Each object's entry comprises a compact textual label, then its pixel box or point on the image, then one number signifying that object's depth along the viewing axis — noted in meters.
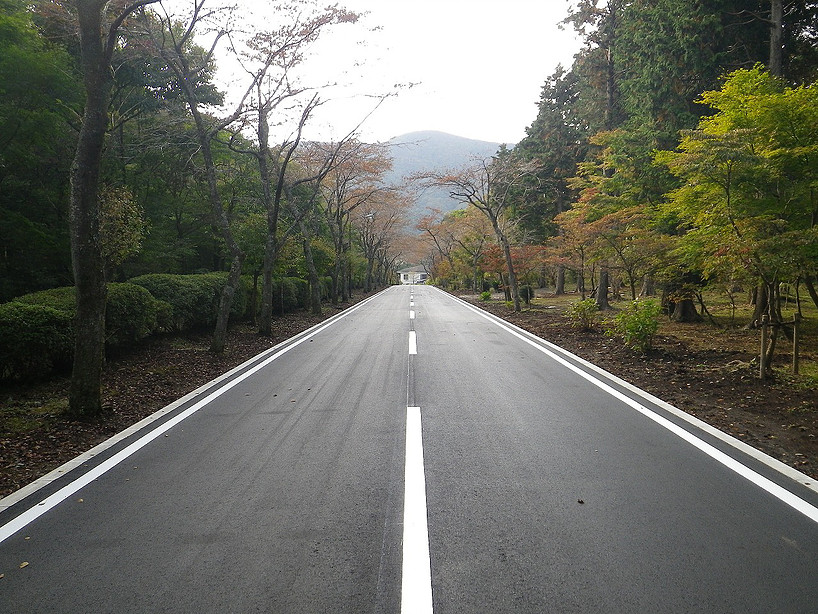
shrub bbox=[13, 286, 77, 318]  7.26
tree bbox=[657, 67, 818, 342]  6.34
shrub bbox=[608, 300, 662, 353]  8.84
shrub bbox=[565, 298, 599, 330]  12.37
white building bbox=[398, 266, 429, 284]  150.38
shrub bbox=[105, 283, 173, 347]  8.43
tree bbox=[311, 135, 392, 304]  19.09
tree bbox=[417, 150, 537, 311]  19.61
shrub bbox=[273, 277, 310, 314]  18.56
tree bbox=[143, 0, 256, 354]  9.54
